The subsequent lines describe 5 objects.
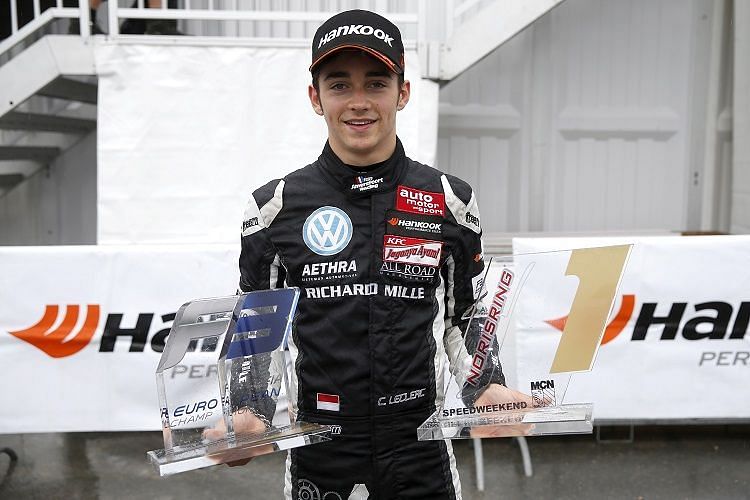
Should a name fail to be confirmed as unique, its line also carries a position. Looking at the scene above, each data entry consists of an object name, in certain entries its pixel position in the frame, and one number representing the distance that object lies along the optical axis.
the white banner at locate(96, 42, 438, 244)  5.07
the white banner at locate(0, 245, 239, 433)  3.80
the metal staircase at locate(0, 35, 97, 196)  5.09
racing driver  1.85
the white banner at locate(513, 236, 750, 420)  3.85
